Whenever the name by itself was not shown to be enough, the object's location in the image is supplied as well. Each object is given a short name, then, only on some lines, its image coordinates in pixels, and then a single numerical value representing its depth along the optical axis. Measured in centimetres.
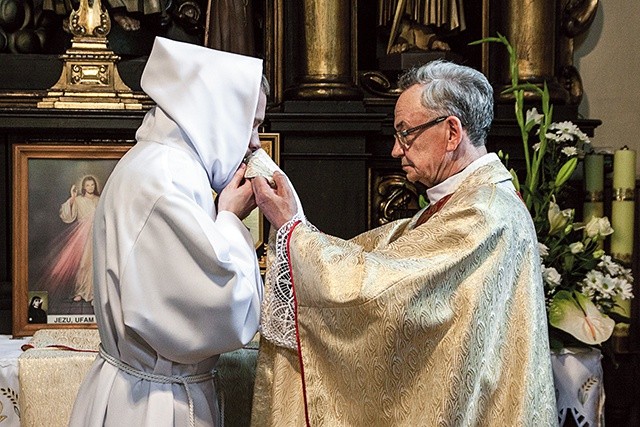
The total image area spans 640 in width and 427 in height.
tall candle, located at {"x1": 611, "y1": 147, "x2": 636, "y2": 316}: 472
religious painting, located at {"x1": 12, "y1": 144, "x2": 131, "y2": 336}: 442
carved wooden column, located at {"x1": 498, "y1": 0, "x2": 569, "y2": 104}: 529
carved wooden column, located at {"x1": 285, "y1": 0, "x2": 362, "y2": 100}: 508
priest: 294
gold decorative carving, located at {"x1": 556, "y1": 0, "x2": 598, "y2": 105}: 569
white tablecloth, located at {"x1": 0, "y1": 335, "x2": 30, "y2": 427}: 375
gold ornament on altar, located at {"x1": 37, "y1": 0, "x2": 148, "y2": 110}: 489
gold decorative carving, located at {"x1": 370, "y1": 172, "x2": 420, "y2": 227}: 527
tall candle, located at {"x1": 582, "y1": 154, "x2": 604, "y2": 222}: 501
